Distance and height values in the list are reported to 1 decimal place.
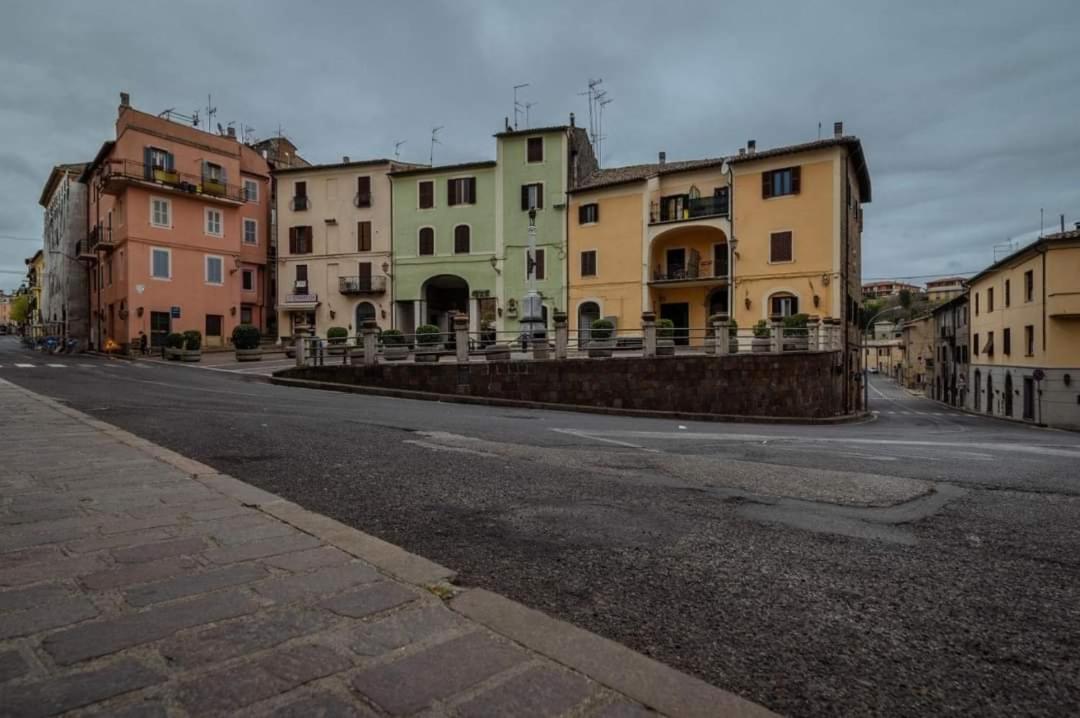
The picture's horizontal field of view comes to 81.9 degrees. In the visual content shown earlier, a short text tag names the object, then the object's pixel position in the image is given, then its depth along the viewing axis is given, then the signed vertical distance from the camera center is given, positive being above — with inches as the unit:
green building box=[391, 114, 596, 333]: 1414.9 +284.9
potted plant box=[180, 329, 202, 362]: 1142.3 +0.2
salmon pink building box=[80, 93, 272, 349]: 1339.8 +262.2
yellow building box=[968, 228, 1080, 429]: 1127.6 +23.2
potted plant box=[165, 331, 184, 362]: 1150.5 +2.2
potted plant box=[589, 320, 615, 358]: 784.9 -1.0
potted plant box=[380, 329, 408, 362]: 778.2 -5.4
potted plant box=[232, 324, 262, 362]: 1202.0 +17.4
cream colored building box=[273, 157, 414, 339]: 1524.4 +254.1
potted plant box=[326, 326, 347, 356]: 814.7 +11.0
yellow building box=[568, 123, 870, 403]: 1170.0 +222.2
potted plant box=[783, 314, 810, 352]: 885.2 +18.5
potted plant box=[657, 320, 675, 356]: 802.2 +0.1
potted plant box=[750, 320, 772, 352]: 851.6 +9.4
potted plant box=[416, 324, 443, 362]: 776.9 +5.0
